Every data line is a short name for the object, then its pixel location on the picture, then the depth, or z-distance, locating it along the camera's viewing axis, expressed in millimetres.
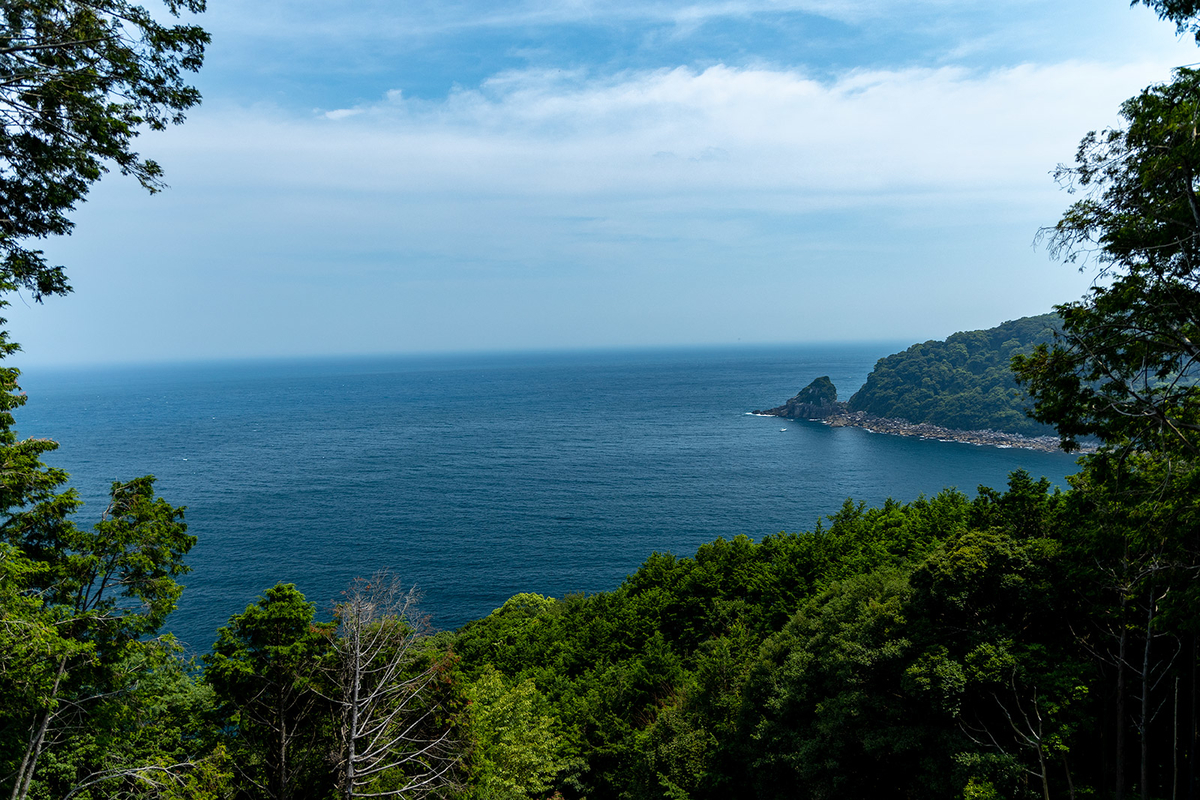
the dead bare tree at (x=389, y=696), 14586
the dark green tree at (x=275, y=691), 18516
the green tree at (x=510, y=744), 19359
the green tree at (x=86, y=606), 13094
